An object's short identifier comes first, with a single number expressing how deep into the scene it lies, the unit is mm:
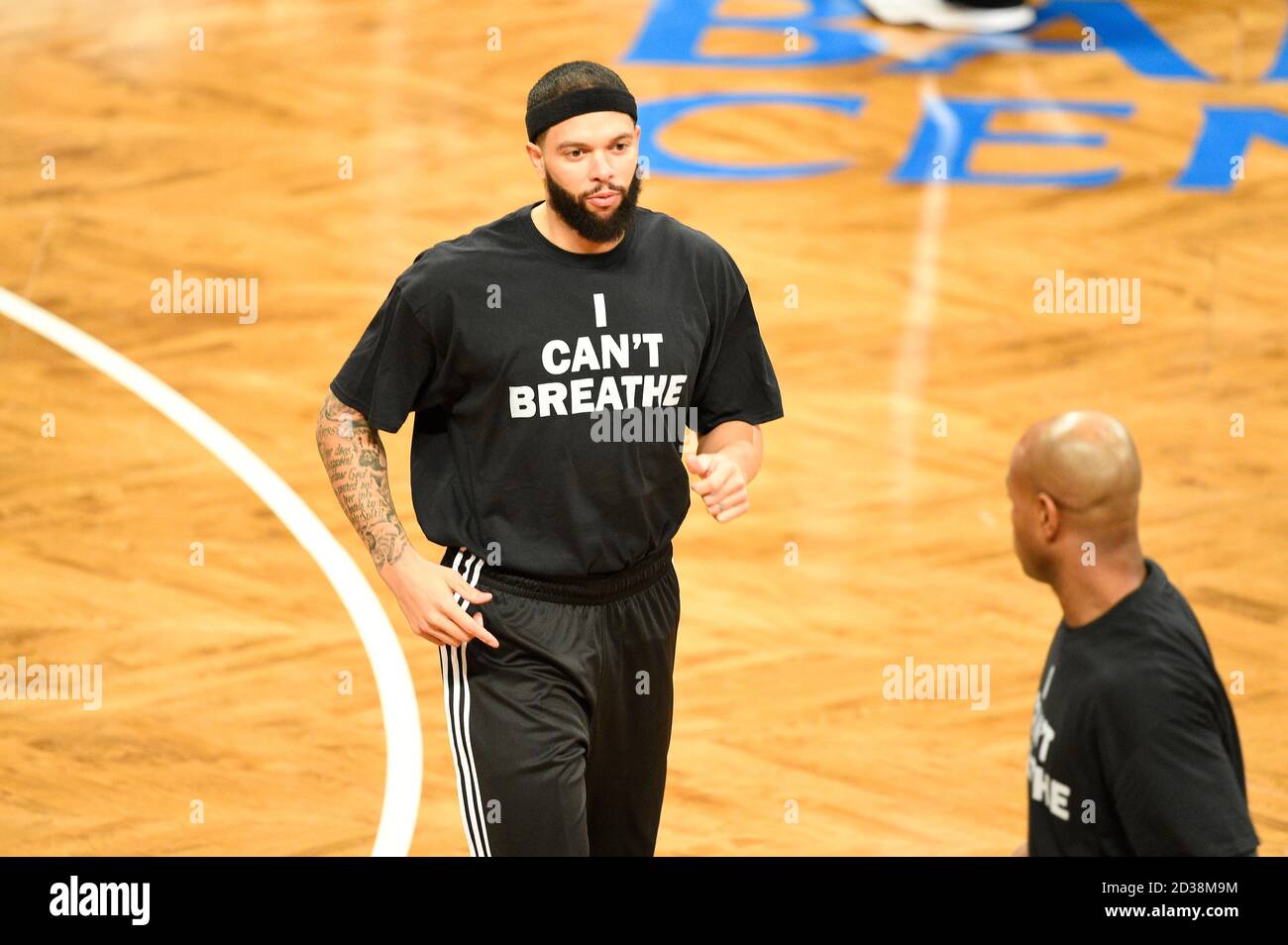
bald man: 5141
